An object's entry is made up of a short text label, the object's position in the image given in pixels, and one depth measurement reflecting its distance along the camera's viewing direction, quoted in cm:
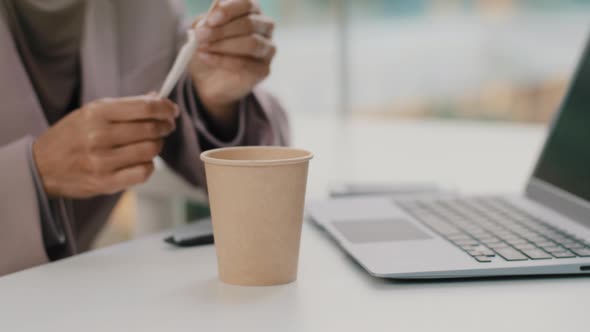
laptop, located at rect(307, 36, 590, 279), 83
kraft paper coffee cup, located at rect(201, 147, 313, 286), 79
